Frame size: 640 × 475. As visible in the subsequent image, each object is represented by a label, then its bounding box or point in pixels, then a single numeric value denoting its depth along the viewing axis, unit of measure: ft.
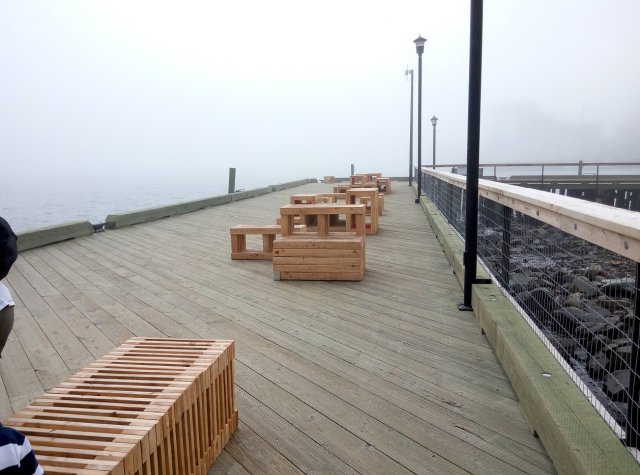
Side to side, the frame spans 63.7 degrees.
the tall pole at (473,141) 13.60
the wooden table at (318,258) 18.85
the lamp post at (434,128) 102.98
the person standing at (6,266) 5.78
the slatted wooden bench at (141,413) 5.53
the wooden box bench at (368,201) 30.22
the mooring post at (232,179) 71.59
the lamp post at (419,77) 50.34
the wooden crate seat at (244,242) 23.25
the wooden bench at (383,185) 62.25
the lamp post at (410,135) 85.28
